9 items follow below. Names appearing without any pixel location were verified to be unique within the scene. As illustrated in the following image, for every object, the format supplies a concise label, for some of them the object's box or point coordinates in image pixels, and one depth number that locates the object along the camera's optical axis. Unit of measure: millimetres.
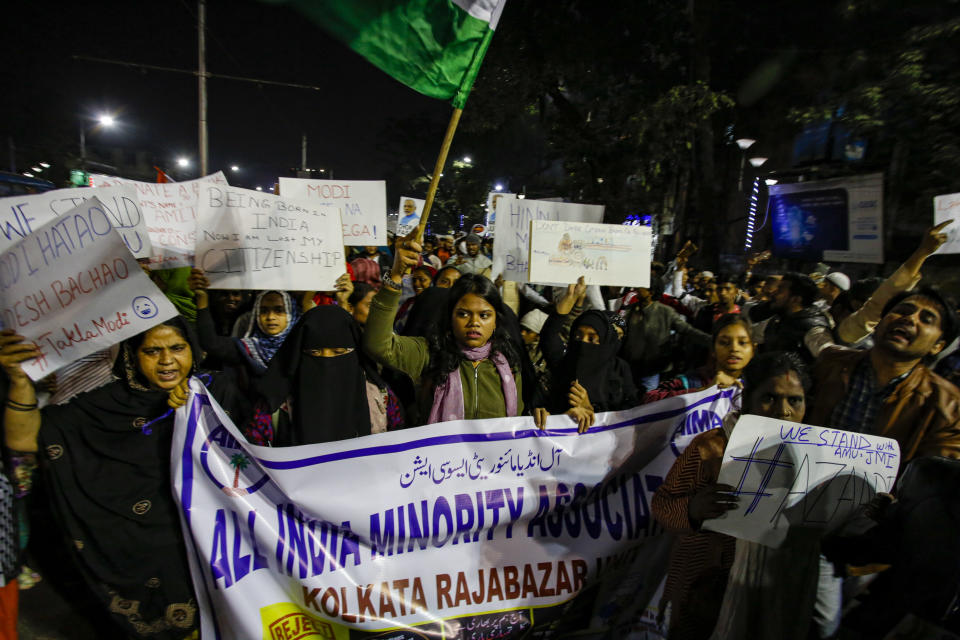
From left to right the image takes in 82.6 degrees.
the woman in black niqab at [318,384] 2801
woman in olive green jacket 2688
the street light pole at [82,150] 26686
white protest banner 2232
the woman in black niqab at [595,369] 3117
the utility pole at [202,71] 9680
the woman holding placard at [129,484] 2279
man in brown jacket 2150
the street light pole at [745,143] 17123
